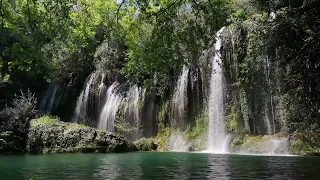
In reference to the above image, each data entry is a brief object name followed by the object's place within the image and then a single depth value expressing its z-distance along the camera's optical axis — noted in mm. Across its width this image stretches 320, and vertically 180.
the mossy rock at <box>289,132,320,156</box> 9901
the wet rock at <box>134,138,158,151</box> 14685
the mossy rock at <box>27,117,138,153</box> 12772
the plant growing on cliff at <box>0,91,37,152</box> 13160
